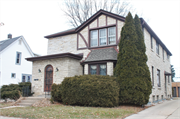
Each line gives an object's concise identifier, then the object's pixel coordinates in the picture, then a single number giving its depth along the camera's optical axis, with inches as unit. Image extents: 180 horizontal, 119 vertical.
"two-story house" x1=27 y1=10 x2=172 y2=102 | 569.0
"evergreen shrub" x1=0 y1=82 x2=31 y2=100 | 549.0
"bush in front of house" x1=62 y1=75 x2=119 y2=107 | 431.8
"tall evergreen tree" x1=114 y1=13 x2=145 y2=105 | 454.9
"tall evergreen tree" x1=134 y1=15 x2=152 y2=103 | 459.7
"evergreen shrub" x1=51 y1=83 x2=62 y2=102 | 484.7
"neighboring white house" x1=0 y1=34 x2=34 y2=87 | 870.9
